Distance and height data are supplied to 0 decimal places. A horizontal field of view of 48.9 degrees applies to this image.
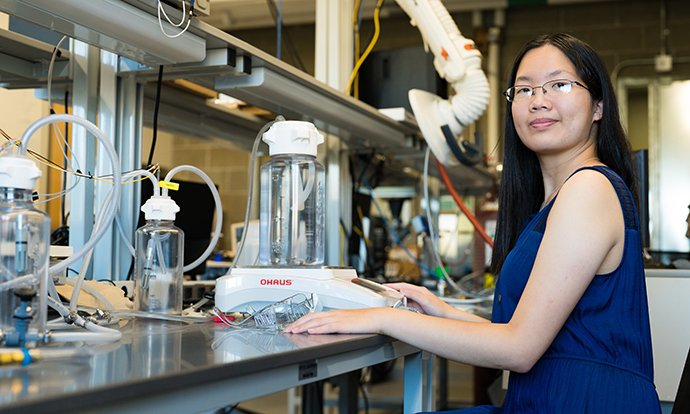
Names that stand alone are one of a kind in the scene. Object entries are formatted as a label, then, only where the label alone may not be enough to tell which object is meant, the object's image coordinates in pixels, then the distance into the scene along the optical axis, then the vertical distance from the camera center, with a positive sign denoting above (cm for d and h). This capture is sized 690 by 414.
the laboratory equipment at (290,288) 130 -10
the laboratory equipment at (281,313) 123 -14
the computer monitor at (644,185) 256 +18
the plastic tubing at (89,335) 95 -14
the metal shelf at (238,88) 135 +35
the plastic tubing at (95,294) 136 -12
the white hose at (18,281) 92 -7
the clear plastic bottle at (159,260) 140 -6
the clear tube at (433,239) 253 -2
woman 117 -10
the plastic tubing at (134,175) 134 +8
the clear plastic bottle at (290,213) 157 +4
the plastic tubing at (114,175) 98 +8
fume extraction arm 253 +50
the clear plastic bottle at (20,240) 91 -2
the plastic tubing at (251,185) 160 +11
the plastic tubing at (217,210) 150 +4
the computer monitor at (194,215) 191 +4
